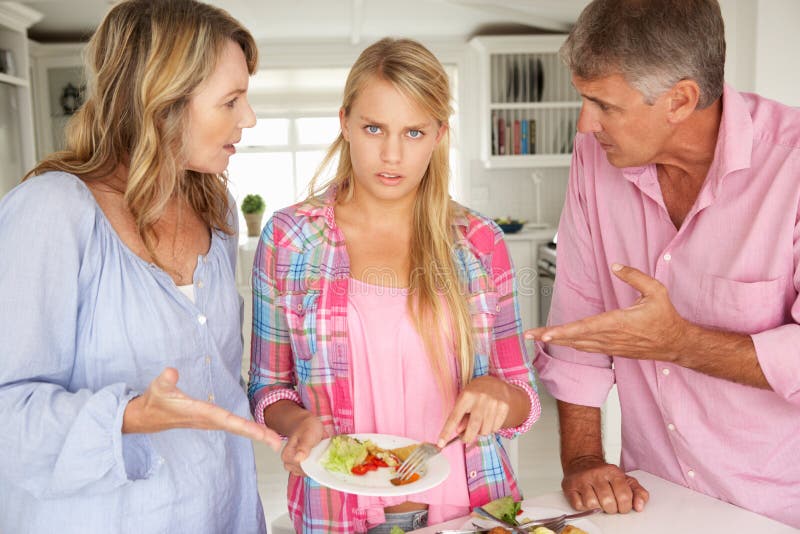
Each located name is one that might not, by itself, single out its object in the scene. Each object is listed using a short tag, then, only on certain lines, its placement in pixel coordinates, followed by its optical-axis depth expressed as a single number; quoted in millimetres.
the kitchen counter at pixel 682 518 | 1404
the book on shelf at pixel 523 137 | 6825
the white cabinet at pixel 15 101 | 5102
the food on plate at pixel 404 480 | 1409
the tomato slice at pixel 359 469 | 1431
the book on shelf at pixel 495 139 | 6832
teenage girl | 1690
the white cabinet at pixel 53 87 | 6777
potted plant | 6438
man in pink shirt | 1460
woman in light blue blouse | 1227
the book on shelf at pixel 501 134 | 6820
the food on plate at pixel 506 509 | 1382
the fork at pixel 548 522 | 1377
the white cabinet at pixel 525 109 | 6766
